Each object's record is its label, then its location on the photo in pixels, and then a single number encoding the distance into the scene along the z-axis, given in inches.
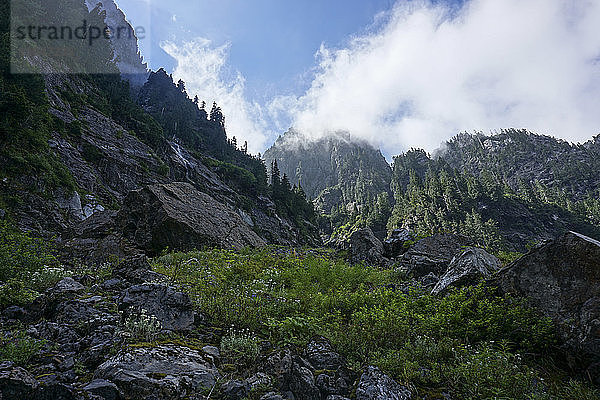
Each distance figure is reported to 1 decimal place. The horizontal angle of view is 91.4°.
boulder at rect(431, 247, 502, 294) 316.2
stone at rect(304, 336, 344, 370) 182.2
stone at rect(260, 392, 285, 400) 139.6
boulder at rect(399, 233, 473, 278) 472.3
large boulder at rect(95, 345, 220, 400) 136.0
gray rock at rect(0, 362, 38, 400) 114.0
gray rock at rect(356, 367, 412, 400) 154.7
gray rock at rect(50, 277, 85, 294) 231.3
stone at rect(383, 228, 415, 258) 673.5
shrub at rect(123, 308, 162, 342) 178.7
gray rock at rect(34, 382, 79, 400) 118.9
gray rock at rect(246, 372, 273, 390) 147.6
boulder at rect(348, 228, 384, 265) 663.0
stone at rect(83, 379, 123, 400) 127.1
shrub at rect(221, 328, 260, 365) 175.9
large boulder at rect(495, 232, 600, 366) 202.2
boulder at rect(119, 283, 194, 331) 207.3
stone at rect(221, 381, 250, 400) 141.5
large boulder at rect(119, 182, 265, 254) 566.6
